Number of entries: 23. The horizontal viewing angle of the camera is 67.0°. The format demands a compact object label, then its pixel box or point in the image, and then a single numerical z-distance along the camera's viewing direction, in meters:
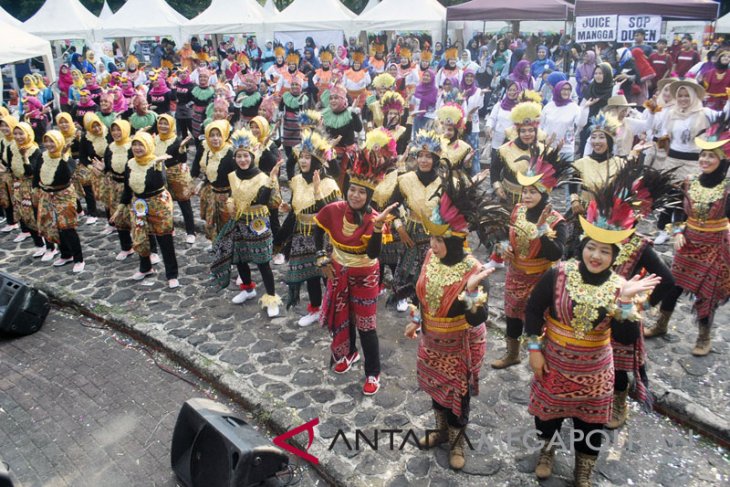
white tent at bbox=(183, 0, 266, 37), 20.31
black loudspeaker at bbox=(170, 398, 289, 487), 3.73
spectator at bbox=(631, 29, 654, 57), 14.73
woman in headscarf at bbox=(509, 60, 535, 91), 11.96
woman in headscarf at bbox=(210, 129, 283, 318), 6.09
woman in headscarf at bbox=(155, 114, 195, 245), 8.11
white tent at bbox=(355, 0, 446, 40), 18.50
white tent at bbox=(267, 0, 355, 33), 19.42
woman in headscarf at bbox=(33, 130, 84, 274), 7.40
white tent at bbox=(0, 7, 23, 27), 18.91
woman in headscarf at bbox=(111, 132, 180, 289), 6.82
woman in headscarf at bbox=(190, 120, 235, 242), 7.00
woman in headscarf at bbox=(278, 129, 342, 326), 5.70
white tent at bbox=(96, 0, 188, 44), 20.95
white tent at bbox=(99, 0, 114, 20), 26.91
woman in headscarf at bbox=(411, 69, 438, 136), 11.73
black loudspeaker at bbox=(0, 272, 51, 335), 6.22
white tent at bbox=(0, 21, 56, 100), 14.05
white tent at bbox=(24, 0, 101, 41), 21.03
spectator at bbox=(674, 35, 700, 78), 14.58
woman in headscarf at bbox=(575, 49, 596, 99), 13.28
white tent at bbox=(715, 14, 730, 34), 22.17
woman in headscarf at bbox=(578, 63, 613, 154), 10.42
